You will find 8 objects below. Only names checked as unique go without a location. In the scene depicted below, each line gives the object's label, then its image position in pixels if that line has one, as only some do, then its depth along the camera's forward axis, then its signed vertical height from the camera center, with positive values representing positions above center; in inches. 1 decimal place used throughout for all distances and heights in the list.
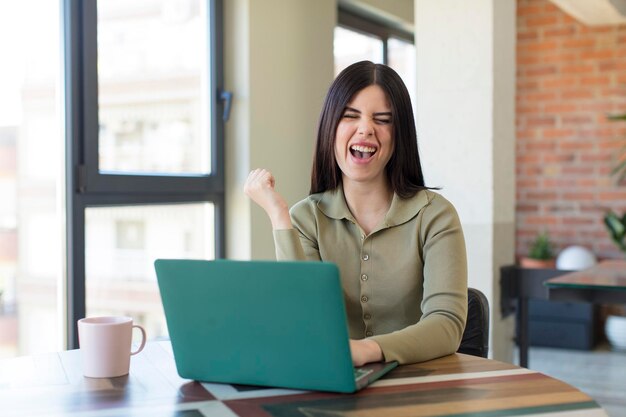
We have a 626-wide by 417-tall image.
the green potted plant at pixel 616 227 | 175.6 -10.1
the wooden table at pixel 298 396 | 42.7 -11.9
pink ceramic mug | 50.8 -10.2
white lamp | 190.7 -18.3
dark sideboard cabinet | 192.7 -34.3
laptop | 43.9 -7.9
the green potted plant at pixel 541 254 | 198.1 -17.9
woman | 63.7 -2.7
